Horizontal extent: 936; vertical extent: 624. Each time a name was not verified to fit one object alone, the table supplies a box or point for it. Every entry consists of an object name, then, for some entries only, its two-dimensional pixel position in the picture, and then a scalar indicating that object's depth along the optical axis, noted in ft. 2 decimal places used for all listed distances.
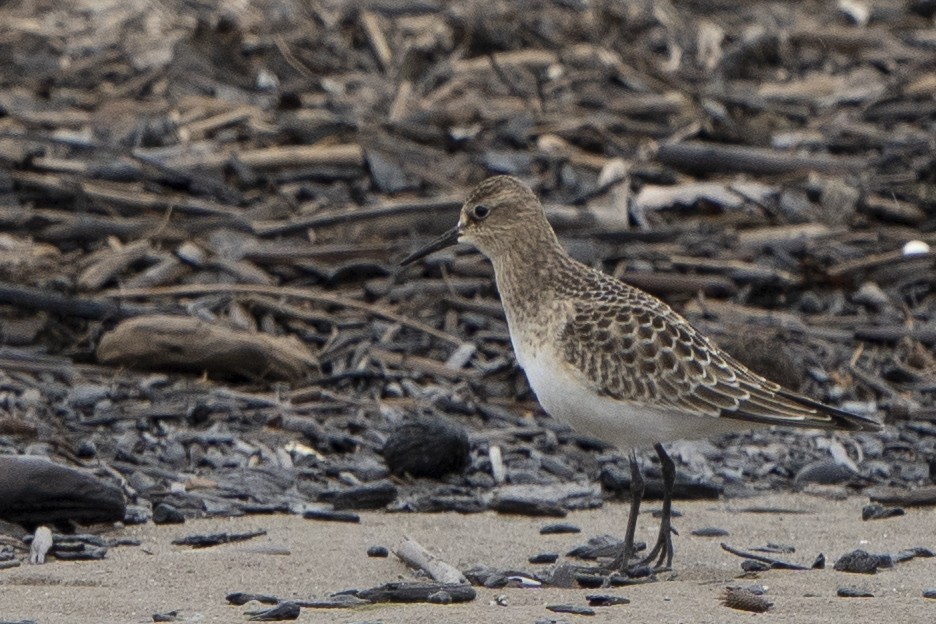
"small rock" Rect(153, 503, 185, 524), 39.78
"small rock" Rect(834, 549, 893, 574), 36.06
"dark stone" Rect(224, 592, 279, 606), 32.30
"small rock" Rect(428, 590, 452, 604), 32.27
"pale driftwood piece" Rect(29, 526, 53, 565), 36.19
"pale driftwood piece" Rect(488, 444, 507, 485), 45.27
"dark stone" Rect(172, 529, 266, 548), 38.04
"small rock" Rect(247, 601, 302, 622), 30.45
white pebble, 58.80
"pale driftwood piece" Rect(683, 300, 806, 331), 54.90
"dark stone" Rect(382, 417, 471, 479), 43.93
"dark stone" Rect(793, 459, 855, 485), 46.55
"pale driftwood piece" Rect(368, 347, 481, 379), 51.01
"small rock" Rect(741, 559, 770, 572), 37.06
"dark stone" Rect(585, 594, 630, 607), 32.71
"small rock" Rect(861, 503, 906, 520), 42.06
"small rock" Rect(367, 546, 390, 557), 37.32
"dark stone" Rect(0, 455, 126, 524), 38.11
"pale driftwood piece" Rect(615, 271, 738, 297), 55.93
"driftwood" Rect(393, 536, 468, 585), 34.50
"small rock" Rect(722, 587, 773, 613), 31.50
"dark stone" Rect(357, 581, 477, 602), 32.30
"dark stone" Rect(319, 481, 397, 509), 41.93
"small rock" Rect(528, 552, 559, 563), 37.88
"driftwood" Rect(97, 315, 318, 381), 49.03
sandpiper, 39.14
